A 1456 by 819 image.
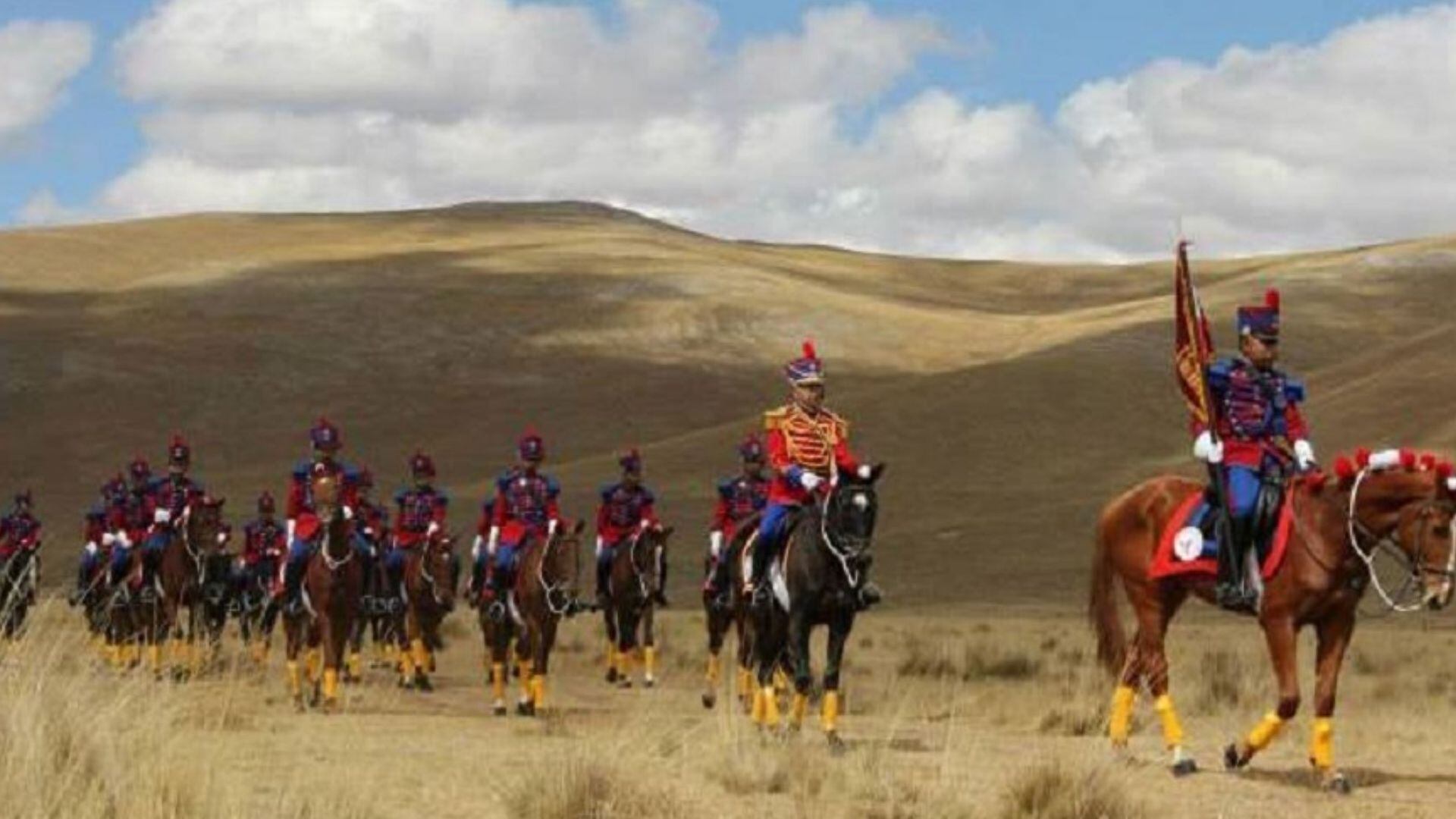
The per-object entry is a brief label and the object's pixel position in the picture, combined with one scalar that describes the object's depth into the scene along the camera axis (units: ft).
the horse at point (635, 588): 93.81
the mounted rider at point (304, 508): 76.43
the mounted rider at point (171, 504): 90.07
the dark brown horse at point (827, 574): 57.36
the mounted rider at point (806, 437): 59.31
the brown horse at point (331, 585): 73.56
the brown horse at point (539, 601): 75.66
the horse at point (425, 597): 94.22
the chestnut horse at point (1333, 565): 48.85
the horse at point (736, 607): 65.72
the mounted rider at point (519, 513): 78.95
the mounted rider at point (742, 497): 86.94
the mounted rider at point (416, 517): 97.50
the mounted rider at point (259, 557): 103.81
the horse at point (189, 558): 88.53
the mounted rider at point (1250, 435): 51.65
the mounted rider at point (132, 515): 92.27
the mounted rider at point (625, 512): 95.20
